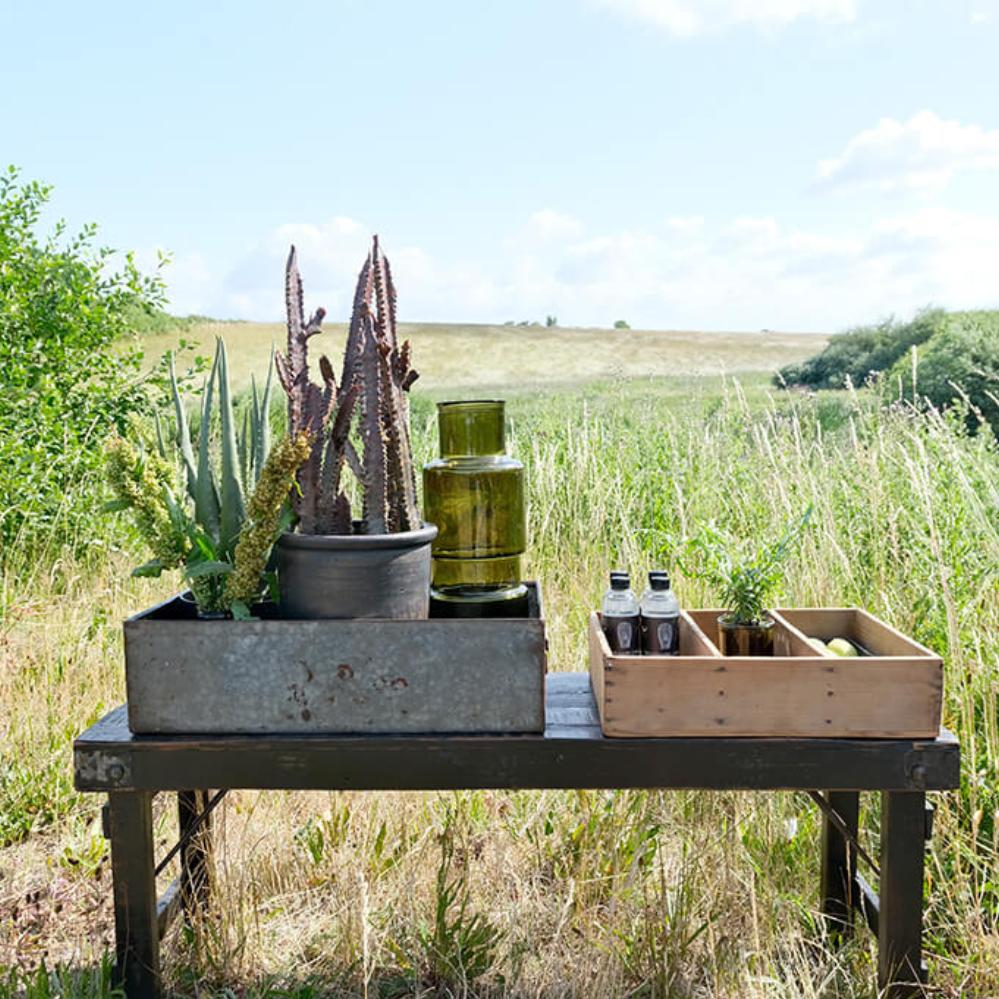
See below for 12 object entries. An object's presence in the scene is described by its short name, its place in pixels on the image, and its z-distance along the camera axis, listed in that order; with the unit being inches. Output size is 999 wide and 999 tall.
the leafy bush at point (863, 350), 926.4
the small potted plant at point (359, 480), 61.4
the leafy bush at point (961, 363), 590.2
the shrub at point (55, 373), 202.5
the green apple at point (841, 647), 71.4
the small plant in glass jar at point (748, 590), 72.4
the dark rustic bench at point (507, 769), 61.4
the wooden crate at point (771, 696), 62.6
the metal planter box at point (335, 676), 60.6
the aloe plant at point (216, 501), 60.3
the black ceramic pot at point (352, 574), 61.2
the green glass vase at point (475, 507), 67.5
